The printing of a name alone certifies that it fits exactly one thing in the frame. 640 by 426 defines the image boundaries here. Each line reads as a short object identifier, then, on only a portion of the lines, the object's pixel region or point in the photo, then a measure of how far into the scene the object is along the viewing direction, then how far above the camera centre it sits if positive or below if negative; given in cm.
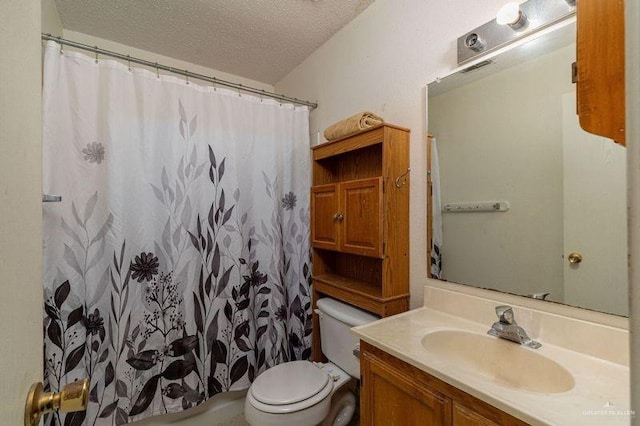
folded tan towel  141 +46
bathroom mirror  87 +10
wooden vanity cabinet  71 -54
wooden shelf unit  130 -4
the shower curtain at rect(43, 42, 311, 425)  128 -13
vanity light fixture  93 +67
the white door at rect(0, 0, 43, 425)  35 +1
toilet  123 -82
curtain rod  124 +76
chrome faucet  93 -39
